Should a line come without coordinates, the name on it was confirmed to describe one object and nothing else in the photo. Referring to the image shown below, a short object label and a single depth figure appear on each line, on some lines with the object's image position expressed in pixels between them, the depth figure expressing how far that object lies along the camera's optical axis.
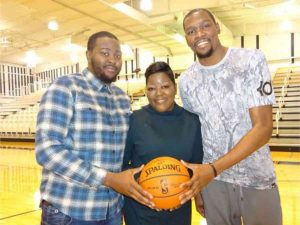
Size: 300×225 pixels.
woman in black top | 1.88
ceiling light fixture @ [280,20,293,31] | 15.08
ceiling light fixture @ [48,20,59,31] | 11.15
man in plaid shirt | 1.65
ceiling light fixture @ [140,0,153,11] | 10.11
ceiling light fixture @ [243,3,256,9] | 11.15
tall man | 1.84
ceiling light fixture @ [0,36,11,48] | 14.20
